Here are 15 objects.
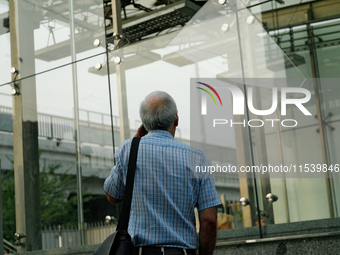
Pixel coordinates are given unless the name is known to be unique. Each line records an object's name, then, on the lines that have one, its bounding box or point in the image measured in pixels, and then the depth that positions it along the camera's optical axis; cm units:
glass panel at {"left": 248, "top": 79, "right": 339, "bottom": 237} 466
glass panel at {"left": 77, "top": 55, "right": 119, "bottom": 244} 611
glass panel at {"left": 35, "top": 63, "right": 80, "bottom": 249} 639
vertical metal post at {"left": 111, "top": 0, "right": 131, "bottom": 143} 600
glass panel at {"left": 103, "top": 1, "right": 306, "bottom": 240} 489
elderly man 271
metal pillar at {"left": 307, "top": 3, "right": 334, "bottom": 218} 462
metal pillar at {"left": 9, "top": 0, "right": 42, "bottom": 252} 658
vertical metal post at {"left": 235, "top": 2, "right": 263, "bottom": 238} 485
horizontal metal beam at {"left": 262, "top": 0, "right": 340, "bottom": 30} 507
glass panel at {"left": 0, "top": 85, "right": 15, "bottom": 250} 674
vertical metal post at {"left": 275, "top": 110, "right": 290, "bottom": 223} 477
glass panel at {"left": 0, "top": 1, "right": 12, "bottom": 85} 713
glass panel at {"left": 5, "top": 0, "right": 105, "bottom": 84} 649
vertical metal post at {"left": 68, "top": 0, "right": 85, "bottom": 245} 621
